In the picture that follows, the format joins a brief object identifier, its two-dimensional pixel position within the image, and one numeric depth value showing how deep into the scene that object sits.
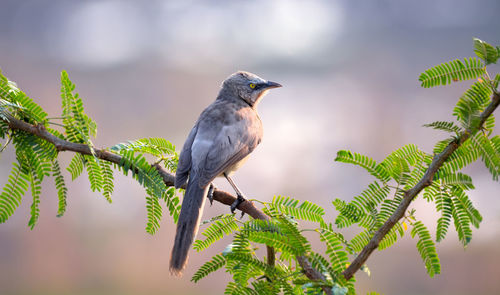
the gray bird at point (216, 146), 4.88
